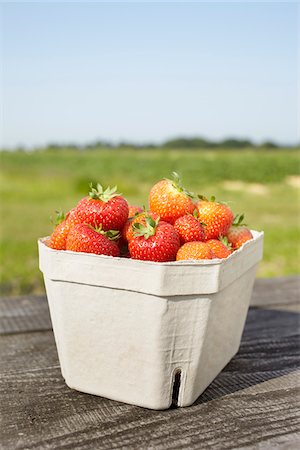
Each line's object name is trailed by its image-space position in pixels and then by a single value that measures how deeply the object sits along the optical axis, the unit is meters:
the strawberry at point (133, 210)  0.65
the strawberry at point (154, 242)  0.59
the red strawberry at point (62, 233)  0.62
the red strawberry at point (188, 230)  0.62
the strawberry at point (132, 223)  0.61
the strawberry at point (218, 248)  0.62
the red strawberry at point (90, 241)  0.60
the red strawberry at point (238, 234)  0.67
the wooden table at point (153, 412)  0.56
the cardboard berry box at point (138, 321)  0.58
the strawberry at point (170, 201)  0.63
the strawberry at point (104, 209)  0.62
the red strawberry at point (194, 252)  0.59
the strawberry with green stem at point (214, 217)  0.64
